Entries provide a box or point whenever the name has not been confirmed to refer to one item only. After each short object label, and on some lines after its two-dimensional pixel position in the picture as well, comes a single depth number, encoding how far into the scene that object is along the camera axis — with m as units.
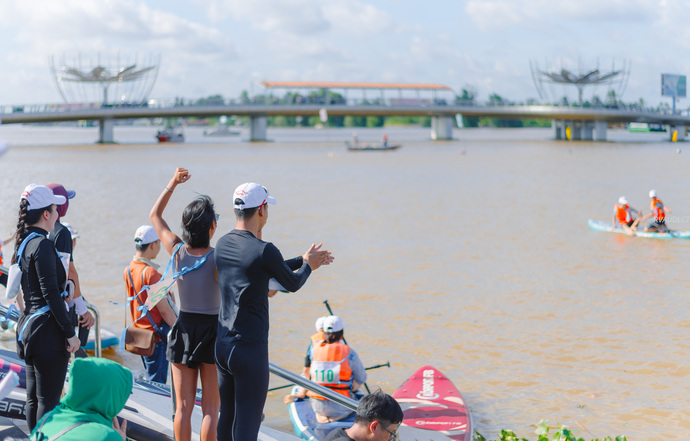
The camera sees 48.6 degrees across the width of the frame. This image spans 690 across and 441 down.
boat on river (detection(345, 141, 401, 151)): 74.88
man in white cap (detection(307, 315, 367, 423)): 6.81
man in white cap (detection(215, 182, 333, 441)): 4.09
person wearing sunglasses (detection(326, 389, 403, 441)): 3.98
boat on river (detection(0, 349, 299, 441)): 5.20
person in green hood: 3.14
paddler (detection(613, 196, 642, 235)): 21.38
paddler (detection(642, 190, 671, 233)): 20.70
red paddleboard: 6.97
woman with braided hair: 4.46
